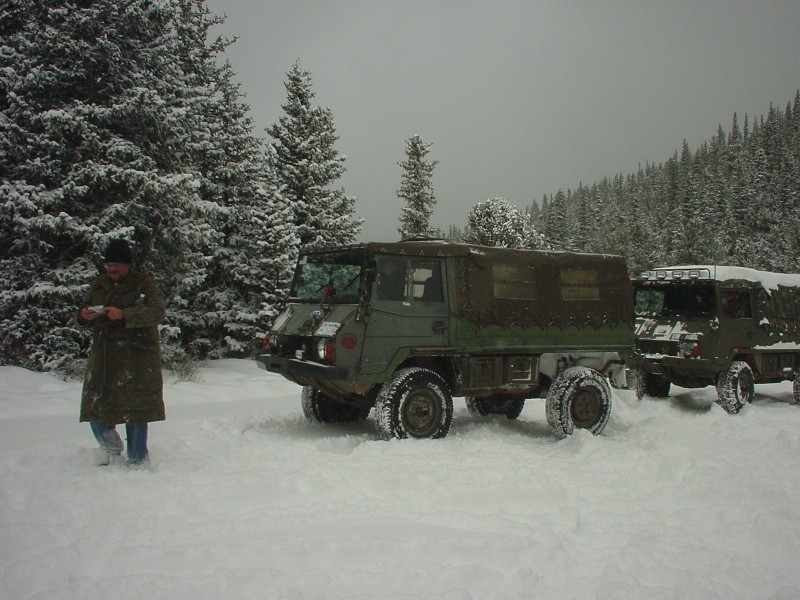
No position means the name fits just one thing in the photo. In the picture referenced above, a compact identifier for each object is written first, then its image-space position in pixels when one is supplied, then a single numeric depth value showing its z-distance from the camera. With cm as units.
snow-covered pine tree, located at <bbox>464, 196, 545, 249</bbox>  4081
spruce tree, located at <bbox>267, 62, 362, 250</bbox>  2075
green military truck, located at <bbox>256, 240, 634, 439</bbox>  698
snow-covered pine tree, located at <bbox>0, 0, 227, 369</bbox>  1147
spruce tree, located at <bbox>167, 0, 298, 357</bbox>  1689
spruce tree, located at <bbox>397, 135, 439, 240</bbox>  4009
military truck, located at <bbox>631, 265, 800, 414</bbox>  1058
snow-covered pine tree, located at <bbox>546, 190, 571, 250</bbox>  6569
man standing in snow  527
